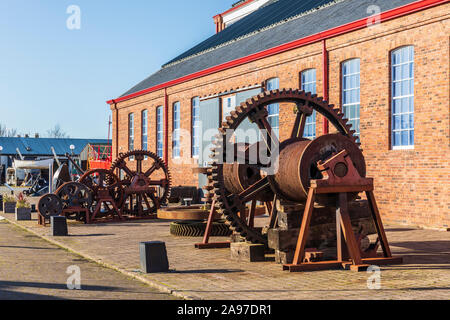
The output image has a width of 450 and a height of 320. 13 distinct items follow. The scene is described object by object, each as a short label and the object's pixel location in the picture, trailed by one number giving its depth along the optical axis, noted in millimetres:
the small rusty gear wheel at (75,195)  17922
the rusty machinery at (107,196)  17734
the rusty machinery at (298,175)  9336
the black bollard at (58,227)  14750
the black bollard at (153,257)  9133
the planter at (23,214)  19875
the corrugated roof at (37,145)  72562
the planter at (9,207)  23797
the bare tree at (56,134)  142000
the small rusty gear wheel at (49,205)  17359
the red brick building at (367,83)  15109
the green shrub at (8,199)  24203
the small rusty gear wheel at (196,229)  14125
